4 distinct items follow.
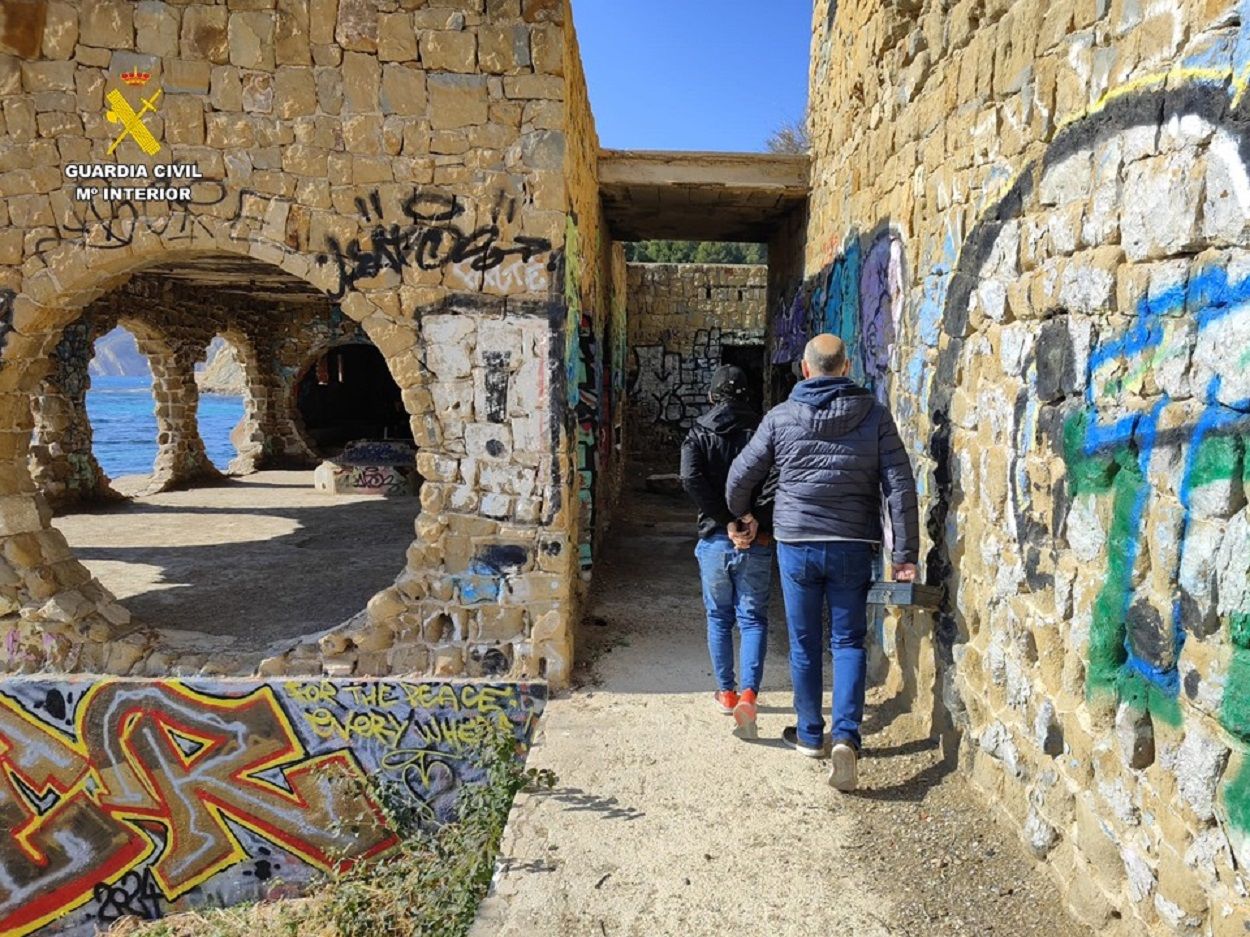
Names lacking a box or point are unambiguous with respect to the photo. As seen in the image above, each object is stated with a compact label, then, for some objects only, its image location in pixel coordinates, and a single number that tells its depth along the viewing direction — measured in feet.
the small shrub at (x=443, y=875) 11.66
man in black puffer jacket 12.06
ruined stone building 7.23
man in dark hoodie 13.94
